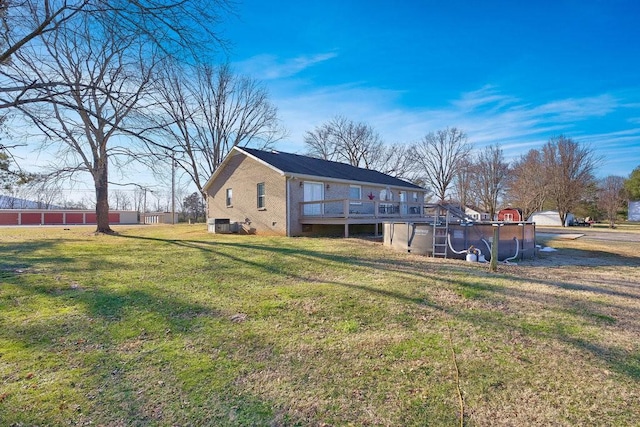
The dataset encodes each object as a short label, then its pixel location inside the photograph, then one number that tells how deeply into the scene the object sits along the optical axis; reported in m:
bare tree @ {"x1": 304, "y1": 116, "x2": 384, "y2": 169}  40.59
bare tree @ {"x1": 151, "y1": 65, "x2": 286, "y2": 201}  30.64
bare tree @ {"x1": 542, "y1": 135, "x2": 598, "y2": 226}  33.91
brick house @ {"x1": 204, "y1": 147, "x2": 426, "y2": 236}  15.81
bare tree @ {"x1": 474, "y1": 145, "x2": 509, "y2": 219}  41.09
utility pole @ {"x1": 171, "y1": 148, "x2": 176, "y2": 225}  33.92
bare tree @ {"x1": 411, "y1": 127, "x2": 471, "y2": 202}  43.25
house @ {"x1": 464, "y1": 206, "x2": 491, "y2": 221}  42.93
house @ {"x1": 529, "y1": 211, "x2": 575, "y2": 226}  38.97
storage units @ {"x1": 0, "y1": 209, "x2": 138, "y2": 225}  38.56
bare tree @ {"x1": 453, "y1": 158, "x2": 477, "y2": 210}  42.25
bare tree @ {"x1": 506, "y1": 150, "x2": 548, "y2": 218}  35.00
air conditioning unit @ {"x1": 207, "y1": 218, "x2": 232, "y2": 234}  18.14
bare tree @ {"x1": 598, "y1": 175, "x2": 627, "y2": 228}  34.16
